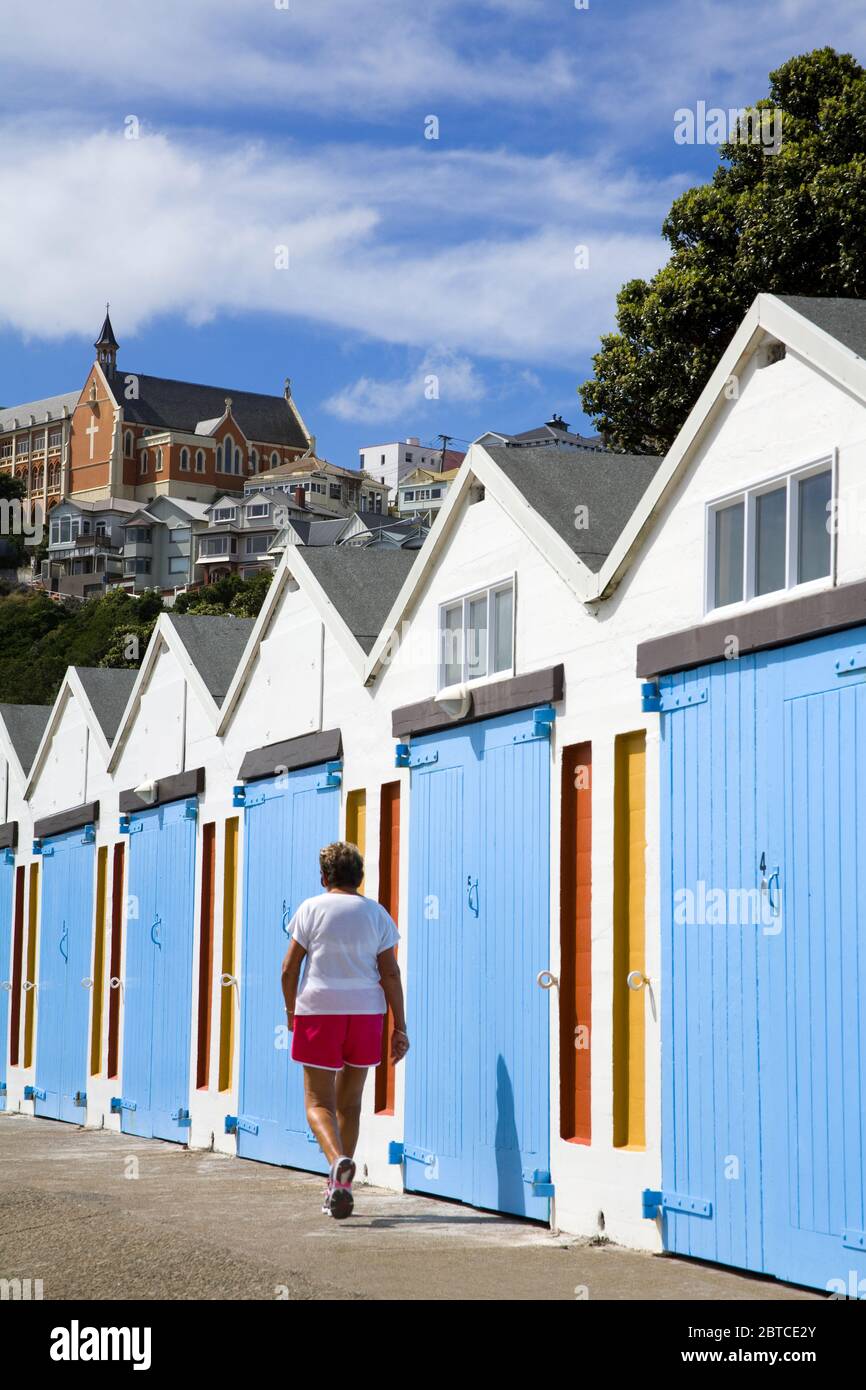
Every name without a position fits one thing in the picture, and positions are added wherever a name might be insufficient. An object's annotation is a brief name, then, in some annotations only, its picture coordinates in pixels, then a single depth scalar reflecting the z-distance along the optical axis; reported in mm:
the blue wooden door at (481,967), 9484
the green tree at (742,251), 23234
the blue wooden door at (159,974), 15539
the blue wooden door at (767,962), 6855
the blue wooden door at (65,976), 18859
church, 144375
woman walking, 8992
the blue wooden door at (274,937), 12586
